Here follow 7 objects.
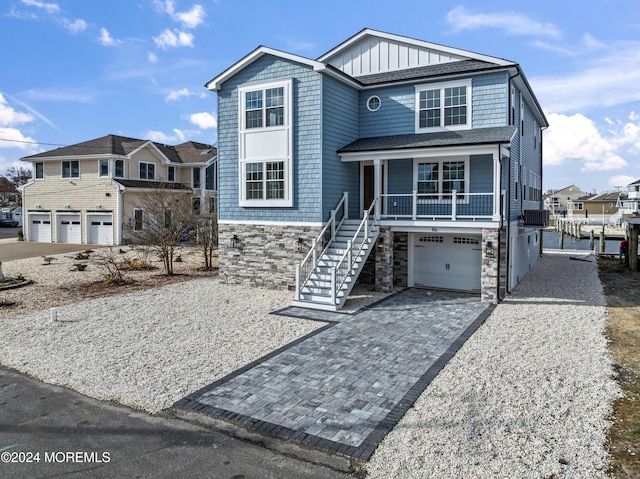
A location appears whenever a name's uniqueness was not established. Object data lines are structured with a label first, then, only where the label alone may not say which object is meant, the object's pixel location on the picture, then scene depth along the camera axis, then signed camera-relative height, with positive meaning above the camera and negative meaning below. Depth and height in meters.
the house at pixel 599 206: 82.34 +2.80
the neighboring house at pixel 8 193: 65.81 +3.74
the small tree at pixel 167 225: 19.48 -0.21
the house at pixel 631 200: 64.64 +2.94
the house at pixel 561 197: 108.35 +5.86
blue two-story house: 14.78 +1.73
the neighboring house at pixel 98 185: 31.83 +2.52
